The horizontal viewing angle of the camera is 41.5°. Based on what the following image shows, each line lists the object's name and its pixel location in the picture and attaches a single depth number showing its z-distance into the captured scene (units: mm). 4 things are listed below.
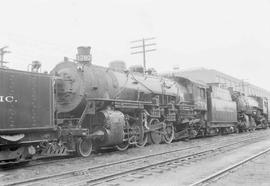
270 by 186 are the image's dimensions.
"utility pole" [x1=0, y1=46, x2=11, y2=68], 26955
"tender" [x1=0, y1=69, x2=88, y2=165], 8891
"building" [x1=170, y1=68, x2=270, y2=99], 71188
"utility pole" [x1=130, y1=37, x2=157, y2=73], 36534
